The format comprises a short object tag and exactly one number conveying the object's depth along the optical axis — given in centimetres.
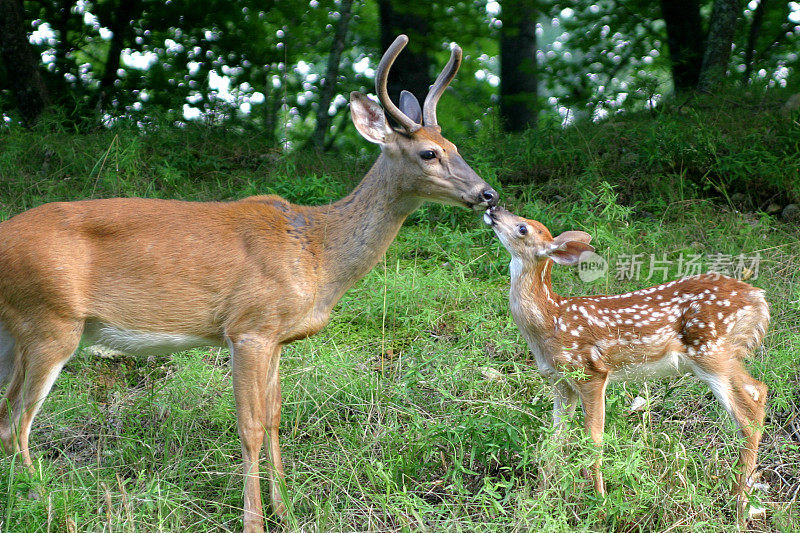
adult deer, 797
